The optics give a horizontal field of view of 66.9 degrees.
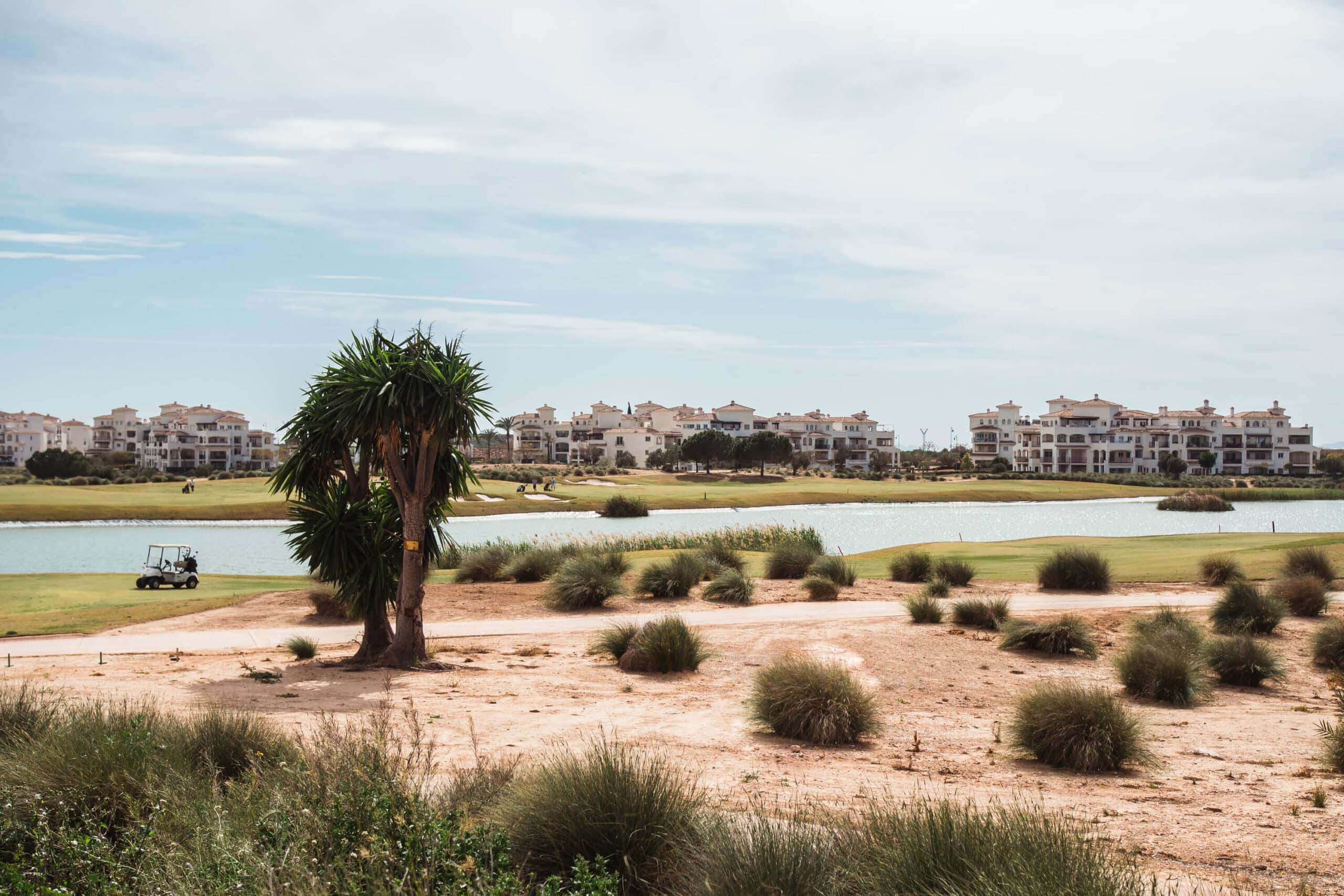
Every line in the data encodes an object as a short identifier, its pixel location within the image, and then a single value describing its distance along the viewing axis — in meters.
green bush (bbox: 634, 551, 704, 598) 25.12
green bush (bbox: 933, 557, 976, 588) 26.72
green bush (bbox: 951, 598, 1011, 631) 20.38
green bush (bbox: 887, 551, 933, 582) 28.31
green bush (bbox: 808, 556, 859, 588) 26.23
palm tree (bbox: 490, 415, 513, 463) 170.48
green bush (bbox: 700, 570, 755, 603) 23.89
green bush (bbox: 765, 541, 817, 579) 28.83
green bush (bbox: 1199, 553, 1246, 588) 24.94
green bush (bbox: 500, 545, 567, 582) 28.77
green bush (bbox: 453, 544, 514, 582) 29.30
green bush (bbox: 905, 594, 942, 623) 20.67
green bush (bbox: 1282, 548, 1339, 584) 24.25
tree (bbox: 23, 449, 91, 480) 99.88
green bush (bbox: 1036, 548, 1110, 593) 25.28
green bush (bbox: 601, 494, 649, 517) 70.06
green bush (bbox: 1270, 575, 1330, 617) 21.05
